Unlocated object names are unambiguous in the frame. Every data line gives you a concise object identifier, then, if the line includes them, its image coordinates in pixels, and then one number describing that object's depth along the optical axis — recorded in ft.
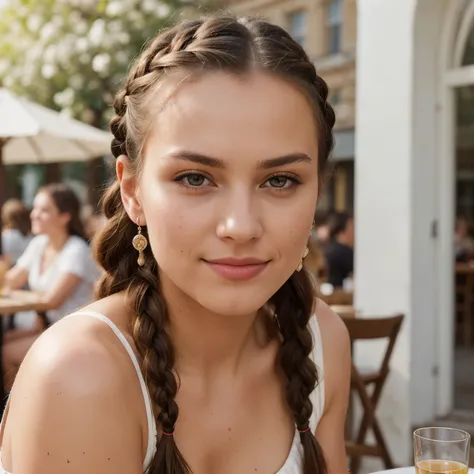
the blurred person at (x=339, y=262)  23.56
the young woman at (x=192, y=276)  4.59
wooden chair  13.78
